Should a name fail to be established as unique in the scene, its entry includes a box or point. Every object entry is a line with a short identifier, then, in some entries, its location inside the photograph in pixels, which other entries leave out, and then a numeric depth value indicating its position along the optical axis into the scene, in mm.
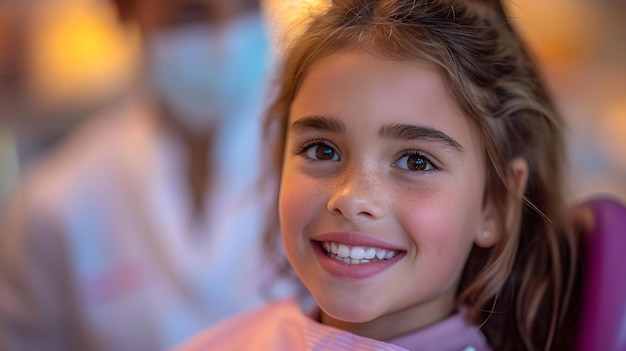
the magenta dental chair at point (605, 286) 753
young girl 726
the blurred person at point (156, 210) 1388
